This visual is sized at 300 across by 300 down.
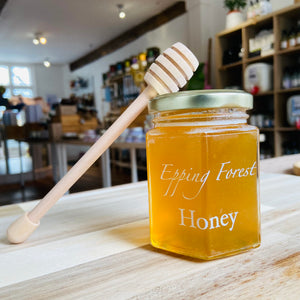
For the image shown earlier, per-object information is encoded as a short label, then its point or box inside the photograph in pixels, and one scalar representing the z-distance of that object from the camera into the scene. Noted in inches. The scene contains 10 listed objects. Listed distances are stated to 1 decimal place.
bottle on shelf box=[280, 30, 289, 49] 137.0
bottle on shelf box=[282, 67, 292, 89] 139.5
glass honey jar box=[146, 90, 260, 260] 11.9
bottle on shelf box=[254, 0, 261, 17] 145.3
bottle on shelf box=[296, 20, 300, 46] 132.4
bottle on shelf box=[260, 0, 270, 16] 144.2
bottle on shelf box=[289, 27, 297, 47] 133.6
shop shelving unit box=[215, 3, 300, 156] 138.5
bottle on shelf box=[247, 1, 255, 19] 148.6
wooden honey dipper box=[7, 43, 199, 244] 13.8
